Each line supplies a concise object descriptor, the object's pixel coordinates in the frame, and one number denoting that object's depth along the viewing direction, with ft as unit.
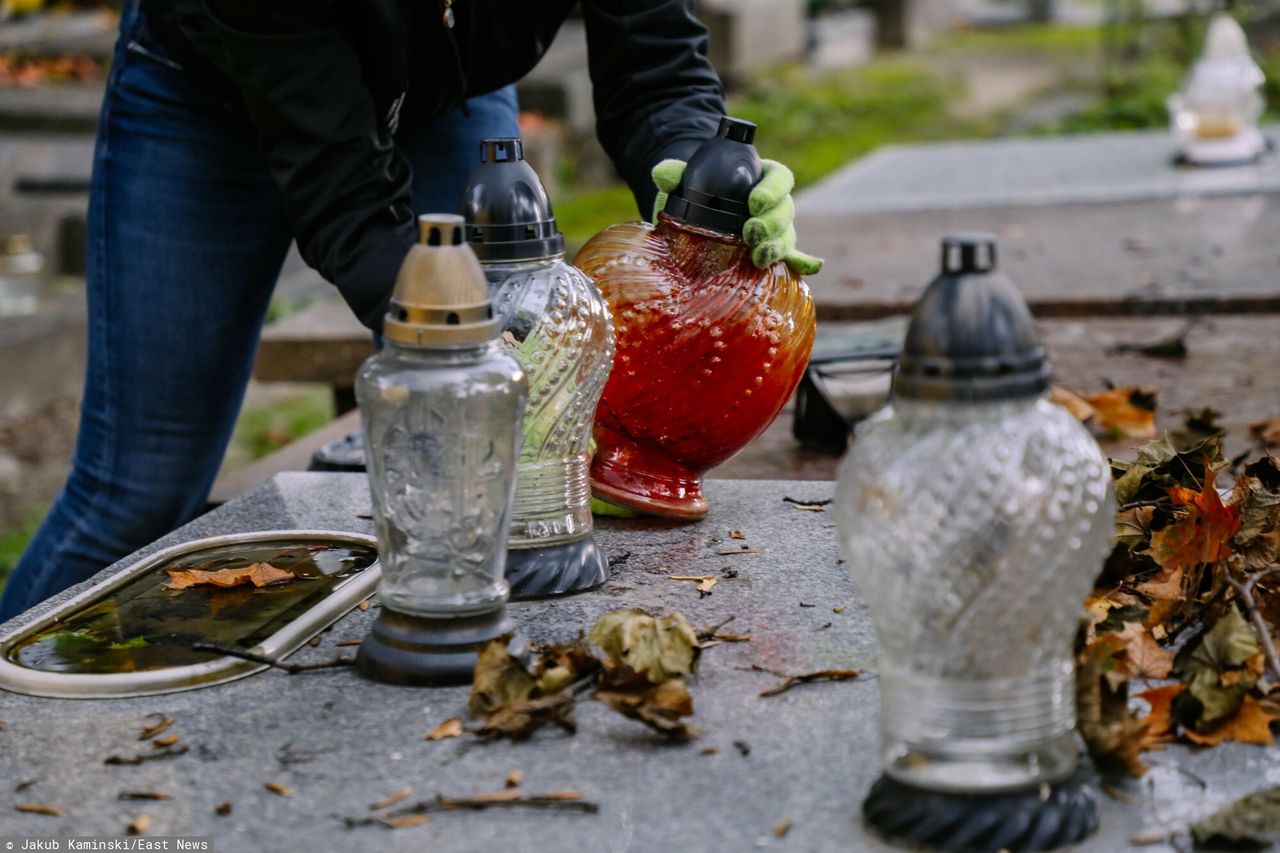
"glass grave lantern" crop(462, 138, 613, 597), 5.82
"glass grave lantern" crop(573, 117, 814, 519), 6.09
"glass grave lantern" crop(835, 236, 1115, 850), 4.66
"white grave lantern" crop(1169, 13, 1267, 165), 21.33
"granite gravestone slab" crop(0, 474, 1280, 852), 4.82
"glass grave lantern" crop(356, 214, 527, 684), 5.15
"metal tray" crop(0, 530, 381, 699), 5.38
